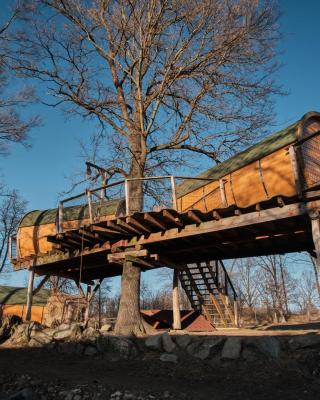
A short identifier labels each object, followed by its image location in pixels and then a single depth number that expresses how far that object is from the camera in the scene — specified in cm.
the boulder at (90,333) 1103
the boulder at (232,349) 868
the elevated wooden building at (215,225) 1019
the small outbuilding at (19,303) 2133
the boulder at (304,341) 832
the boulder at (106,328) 1349
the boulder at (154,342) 1000
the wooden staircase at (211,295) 1581
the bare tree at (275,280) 3491
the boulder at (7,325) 1312
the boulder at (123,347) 1005
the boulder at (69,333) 1144
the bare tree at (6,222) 3594
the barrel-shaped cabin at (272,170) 1020
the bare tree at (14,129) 1814
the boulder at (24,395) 736
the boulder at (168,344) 978
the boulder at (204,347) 909
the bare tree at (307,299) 5481
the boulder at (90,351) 1051
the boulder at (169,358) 924
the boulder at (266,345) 840
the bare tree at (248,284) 5131
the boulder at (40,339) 1177
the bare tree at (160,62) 1463
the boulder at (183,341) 971
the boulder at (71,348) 1077
